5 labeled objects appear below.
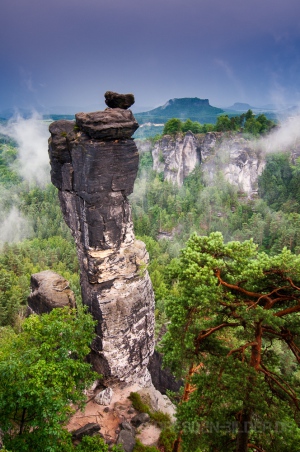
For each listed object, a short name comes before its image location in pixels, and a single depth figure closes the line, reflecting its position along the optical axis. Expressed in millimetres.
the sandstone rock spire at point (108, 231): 15969
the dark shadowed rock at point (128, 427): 16994
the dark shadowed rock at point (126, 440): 15820
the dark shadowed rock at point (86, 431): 16031
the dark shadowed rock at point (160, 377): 29453
